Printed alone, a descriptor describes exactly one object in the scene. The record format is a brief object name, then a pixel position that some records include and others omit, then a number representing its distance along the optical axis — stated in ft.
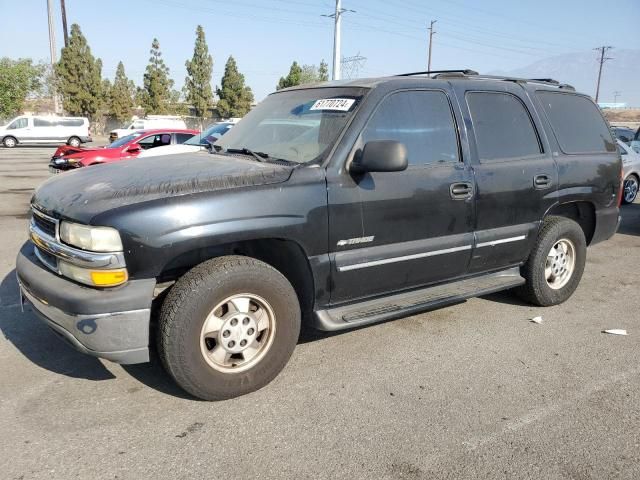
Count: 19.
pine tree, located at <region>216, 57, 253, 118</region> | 185.16
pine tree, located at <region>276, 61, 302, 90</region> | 167.43
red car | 41.39
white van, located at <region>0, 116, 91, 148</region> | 102.89
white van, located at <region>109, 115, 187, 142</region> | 98.43
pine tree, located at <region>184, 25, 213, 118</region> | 182.91
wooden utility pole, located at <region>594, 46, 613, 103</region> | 255.29
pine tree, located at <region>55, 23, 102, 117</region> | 145.89
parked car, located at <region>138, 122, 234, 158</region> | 31.71
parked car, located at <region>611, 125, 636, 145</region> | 63.36
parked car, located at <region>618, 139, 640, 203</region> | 36.76
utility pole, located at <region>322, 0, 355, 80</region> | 74.73
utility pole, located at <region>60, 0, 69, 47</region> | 139.13
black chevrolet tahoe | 9.12
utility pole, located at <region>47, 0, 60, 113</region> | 133.69
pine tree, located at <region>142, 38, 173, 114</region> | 174.60
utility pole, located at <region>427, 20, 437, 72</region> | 198.68
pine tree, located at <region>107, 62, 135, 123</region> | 164.66
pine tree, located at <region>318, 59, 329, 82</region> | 206.49
